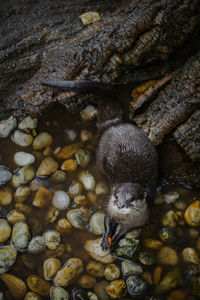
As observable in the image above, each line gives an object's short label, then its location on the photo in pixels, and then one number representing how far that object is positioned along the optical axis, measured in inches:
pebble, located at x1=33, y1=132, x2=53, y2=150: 103.1
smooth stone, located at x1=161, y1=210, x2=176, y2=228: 91.4
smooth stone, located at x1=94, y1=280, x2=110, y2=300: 81.6
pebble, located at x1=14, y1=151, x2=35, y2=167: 100.7
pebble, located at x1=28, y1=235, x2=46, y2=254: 87.7
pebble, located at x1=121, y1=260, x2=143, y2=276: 84.2
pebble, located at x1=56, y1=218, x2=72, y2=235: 91.7
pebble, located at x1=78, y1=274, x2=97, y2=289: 83.7
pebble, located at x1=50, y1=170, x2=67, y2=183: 99.7
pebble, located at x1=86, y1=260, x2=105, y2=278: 85.3
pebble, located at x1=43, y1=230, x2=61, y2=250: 88.7
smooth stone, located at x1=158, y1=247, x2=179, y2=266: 86.2
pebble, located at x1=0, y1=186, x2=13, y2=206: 95.3
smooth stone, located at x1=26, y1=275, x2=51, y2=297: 81.4
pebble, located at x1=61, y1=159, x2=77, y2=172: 101.6
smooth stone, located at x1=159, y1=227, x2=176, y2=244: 88.7
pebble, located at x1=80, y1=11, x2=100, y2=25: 104.6
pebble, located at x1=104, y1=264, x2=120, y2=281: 83.9
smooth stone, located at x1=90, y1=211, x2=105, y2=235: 91.0
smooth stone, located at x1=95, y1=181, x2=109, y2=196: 99.0
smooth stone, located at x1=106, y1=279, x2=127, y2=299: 81.0
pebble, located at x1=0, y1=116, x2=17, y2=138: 104.3
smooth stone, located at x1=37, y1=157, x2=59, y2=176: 99.9
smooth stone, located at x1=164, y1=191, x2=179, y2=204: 95.4
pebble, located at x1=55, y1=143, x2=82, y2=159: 104.0
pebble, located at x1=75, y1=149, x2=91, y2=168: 102.2
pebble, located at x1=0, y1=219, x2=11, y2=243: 87.5
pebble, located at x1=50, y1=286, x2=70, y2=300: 79.5
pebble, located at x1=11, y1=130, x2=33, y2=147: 103.6
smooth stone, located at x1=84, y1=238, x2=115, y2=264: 86.8
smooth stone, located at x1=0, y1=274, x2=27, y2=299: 81.4
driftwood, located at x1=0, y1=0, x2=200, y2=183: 86.4
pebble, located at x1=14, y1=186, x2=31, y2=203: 95.6
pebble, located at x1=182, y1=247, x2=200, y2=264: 85.1
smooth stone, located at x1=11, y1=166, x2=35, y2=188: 97.8
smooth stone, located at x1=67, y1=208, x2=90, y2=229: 91.7
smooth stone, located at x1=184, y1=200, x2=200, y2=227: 89.6
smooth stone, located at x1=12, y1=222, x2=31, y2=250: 87.0
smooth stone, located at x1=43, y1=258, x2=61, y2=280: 83.6
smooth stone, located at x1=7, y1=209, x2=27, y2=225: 91.7
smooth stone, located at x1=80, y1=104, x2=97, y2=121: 105.0
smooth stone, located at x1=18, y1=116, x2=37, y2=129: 104.4
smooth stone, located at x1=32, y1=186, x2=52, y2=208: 95.3
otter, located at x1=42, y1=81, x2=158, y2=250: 86.1
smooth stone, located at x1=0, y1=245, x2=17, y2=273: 84.4
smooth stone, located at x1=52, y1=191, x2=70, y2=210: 95.1
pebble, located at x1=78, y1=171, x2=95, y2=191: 98.7
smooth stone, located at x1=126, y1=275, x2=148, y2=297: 81.2
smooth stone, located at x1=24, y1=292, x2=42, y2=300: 79.6
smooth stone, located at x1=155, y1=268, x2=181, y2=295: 81.2
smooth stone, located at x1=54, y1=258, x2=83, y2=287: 82.0
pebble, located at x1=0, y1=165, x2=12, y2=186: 98.0
